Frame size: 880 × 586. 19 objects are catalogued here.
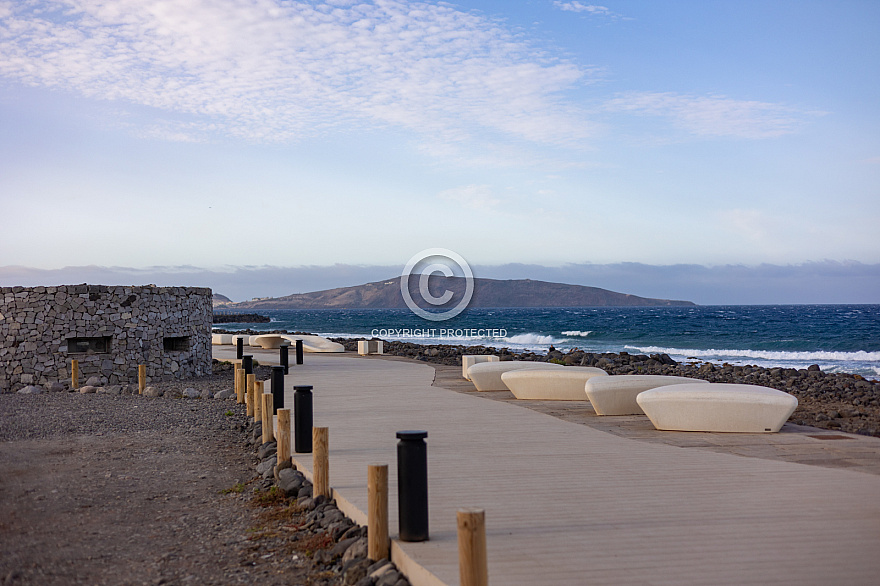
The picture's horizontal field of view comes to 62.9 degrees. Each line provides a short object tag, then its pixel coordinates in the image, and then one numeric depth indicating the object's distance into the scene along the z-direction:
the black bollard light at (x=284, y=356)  19.01
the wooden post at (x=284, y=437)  8.23
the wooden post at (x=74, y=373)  18.28
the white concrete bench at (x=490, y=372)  14.59
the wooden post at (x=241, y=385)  15.38
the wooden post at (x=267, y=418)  9.75
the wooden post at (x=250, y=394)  13.12
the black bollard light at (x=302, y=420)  8.40
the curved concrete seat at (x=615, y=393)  10.96
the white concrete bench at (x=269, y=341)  32.16
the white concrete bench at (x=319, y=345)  31.23
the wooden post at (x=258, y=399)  11.94
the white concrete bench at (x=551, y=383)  13.09
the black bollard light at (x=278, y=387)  11.52
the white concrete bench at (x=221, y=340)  37.83
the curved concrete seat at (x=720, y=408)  9.09
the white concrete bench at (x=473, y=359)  17.58
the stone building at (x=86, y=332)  18.48
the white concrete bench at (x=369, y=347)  29.83
